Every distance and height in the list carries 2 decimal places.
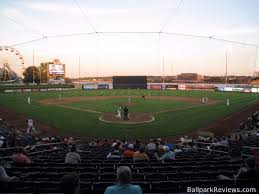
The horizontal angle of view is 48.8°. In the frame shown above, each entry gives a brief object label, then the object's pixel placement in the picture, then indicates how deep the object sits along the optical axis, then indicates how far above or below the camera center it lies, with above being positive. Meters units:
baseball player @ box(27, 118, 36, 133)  23.99 -3.86
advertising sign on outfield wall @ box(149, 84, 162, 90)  88.56 -1.65
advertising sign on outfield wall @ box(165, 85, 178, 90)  85.96 -1.62
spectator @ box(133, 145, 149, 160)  10.22 -2.66
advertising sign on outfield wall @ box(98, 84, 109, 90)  90.62 -1.45
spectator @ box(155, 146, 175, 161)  10.36 -2.72
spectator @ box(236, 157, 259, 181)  5.52 -1.75
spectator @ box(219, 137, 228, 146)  14.19 -3.06
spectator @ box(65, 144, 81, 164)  9.52 -2.57
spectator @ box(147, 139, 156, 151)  13.98 -3.21
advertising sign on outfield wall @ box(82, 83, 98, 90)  88.47 -1.45
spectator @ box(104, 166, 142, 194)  4.16 -1.54
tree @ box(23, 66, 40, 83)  110.62 +2.39
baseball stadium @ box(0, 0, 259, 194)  5.67 -3.28
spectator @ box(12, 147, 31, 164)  8.91 -2.43
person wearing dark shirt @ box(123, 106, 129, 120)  29.04 -3.38
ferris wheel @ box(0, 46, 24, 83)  92.76 +3.36
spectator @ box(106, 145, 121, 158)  11.14 -2.94
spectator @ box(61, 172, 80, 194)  3.69 -1.33
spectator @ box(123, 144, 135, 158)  11.96 -3.02
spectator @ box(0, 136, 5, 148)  14.28 -3.18
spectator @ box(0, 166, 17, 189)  5.57 -1.95
